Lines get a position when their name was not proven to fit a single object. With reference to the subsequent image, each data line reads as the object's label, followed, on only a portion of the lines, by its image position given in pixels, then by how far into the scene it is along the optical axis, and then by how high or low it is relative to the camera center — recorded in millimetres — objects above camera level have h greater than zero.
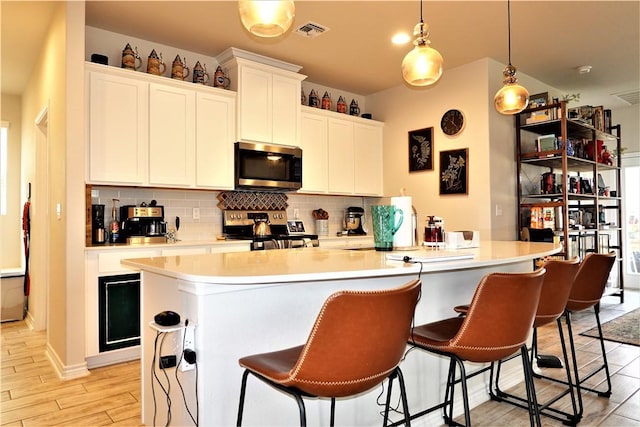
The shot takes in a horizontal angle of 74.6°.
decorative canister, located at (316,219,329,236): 5218 -95
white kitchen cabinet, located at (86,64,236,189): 3355 +786
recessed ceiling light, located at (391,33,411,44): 3810 +1665
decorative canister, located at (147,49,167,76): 3744 +1401
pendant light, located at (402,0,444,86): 2297 +867
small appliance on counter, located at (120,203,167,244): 3547 -27
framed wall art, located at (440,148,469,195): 4516 +515
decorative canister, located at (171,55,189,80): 3896 +1408
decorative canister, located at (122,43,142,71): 3607 +1401
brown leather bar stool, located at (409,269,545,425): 1544 -391
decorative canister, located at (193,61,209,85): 4020 +1405
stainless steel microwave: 4129 +552
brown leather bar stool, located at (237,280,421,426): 1178 -372
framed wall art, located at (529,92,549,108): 4605 +1311
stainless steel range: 4105 -114
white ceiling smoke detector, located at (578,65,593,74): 4662 +1663
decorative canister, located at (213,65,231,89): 4141 +1396
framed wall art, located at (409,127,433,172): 4887 +817
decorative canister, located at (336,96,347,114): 5246 +1417
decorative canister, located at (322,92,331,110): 5098 +1412
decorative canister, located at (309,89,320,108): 4969 +1424
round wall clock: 4551 +1059
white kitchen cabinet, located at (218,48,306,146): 4109 +1269
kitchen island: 1491 -381
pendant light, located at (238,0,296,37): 1615 +807
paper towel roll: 2074 -42
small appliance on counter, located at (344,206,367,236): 5512 -25
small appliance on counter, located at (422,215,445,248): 2197 -77
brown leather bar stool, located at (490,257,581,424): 1967 -345
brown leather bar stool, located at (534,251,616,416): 2422 -385
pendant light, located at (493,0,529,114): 2936 +860
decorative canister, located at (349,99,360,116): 5434 +1422
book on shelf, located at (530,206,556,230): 4438 +3
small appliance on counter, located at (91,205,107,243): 3416 -13
